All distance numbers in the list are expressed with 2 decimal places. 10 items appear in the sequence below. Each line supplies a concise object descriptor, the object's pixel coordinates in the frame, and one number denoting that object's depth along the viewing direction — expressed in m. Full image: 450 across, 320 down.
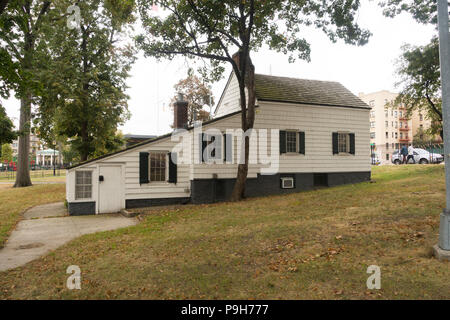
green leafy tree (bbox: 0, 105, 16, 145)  17.51
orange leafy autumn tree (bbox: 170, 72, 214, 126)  35.38
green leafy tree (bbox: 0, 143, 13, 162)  54.38
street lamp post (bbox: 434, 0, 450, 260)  4.95
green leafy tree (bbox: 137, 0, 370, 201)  13.29
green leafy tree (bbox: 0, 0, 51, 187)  7.56
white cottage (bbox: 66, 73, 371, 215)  13.95
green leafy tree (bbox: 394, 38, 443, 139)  17.73
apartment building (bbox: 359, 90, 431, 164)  75.75
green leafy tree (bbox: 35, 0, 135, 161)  18.94
